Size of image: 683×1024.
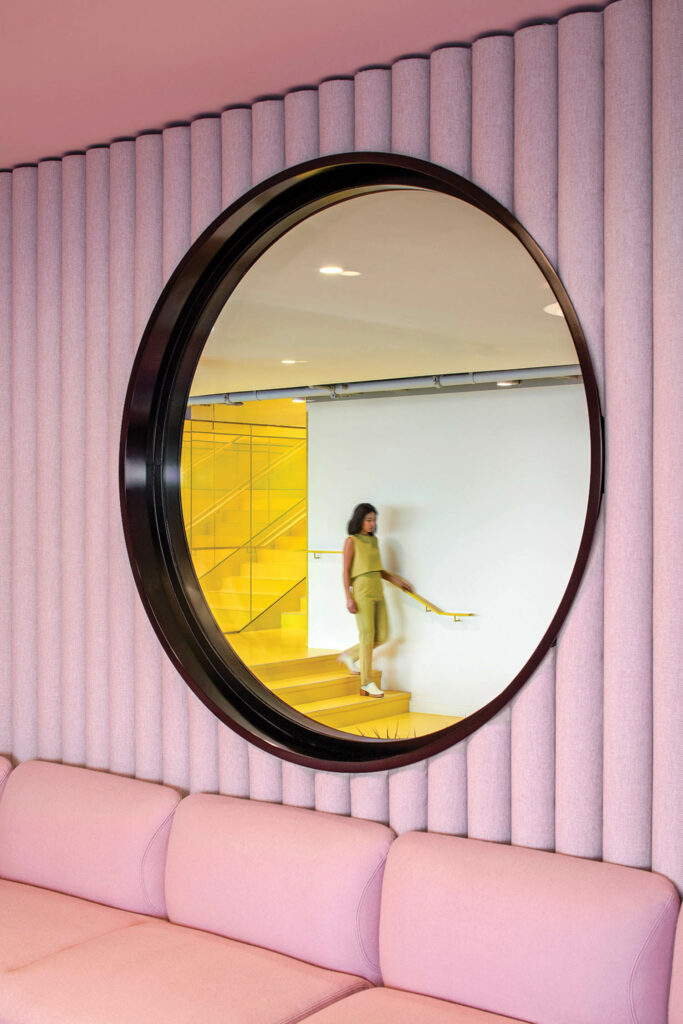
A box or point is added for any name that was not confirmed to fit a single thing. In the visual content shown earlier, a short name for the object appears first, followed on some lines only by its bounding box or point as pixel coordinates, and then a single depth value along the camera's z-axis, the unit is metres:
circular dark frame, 2.77
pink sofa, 2.02
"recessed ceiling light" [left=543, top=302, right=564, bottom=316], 3.08
